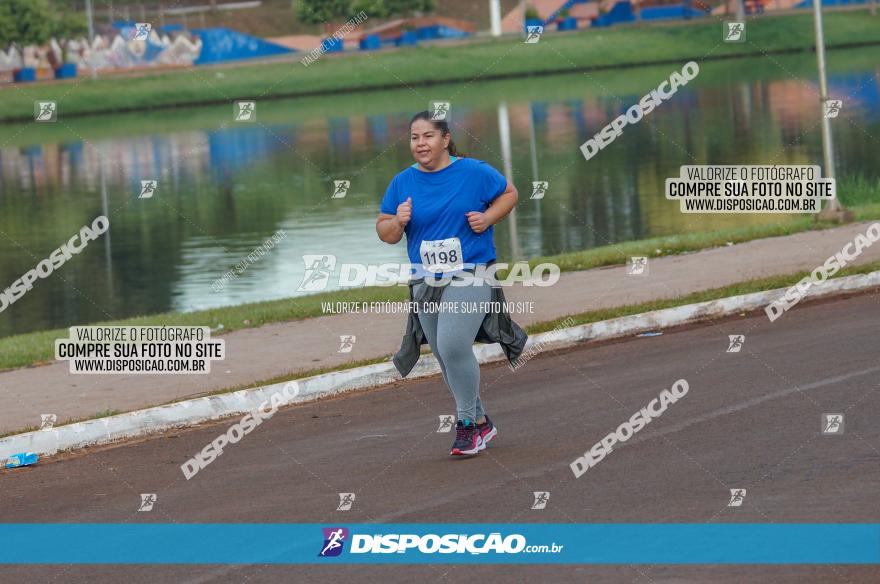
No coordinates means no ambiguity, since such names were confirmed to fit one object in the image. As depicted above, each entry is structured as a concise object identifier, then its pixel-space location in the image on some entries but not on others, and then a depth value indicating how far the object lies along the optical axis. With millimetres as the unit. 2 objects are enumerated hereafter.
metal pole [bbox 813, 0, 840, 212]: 17500
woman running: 8680
